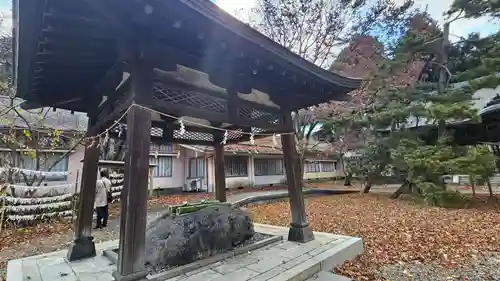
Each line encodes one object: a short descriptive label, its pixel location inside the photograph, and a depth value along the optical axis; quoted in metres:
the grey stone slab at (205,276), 3.46
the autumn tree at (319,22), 13.15
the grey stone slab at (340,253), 4.10
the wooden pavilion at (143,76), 2.55
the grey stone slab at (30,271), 3.65
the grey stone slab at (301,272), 3.41
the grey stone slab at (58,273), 3.61
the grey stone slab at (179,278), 3.44
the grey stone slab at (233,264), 3.75
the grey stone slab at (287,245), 4.67
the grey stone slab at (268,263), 3.74
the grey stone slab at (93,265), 3.88
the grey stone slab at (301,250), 4.27
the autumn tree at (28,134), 8.77
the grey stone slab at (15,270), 3.60
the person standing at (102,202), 7.75
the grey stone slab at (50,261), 4.20
